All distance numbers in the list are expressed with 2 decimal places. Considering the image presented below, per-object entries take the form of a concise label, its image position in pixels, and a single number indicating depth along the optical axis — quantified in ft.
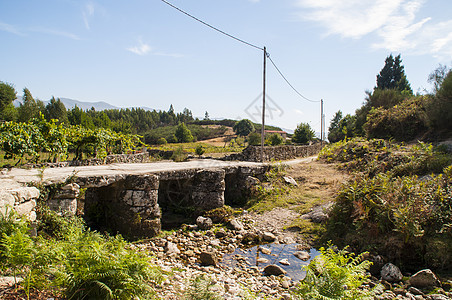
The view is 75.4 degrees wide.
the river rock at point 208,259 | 21.21
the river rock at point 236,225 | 27.91
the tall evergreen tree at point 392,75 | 145.68
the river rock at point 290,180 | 40.92
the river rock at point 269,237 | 26.11
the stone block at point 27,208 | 16.39
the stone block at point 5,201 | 14.98
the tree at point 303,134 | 135.13
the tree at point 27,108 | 159.47
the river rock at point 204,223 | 28.04
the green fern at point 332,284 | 13.32
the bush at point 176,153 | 78.54
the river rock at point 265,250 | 23.66
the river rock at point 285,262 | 21.66
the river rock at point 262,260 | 21.98
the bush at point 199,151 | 100.50
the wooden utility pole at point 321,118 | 105.09
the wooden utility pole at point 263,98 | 49.65
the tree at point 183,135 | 229.35
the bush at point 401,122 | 59.72
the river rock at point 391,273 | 19.22
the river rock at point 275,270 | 20.17
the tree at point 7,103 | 144.46
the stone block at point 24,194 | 16.72
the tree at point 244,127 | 258.55
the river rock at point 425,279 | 17.97
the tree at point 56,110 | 187.45
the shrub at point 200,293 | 12.72
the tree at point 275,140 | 137.93
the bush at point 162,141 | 197.77
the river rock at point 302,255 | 22.66
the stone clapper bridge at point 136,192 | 20.93
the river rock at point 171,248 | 22.74
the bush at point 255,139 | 146.63
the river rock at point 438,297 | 16.33
